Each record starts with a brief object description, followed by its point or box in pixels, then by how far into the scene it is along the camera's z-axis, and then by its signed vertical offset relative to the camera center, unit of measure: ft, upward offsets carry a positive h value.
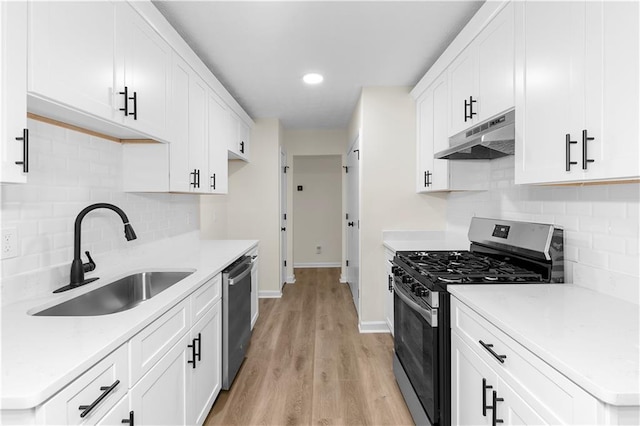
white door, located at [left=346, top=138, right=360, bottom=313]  12.66 -0.31
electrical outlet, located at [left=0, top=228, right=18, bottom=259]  4.33 -0.44
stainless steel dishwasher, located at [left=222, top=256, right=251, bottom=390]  7.40 -2.57
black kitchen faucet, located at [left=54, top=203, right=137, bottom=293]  5.20 -0.83
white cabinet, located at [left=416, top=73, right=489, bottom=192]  8.54 +1.31
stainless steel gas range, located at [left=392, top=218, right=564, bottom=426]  5.39 -1.27
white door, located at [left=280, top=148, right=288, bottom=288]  15.76 -0.31
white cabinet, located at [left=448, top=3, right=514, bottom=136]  5.63 +2.65
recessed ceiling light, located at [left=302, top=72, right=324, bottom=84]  9.99 +4.09
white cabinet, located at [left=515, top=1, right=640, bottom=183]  3.43 +1.47
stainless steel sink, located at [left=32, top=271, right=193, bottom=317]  4.83 -1.47
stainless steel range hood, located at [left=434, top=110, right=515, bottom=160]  5.61 +1.32
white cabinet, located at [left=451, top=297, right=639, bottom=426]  2.73 -1.82
